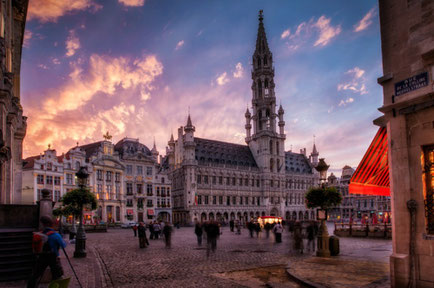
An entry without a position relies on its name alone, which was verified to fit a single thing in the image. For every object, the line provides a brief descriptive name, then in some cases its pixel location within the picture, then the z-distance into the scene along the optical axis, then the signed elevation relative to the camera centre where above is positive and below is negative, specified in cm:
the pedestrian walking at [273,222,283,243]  2409 -433
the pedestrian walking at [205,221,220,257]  1758 -302
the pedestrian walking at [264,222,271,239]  2932 -474
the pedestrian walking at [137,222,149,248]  2078 -367
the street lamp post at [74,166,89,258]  1565 -310
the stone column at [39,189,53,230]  1127 -90
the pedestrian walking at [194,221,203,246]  2224 -370
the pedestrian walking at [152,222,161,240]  2811 -447
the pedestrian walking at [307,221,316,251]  1947 -353
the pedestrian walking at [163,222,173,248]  2084 -365
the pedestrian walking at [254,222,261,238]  3079 -492
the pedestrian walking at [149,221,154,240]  2850 -463
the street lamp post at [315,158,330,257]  1523 -297
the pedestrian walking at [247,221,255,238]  3088 -487
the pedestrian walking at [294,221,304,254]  1849 -367
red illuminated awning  1026 +0
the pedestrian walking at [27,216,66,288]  688 -149
